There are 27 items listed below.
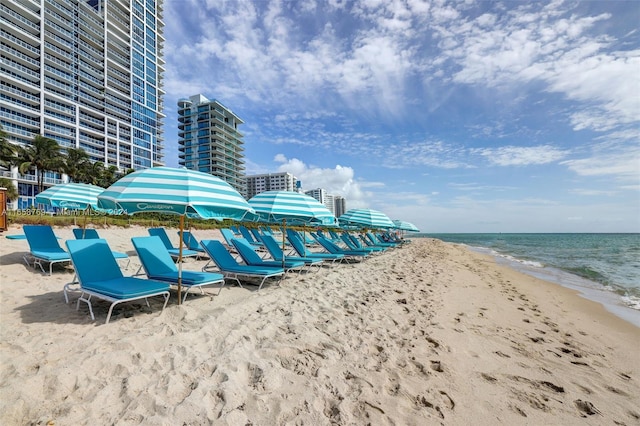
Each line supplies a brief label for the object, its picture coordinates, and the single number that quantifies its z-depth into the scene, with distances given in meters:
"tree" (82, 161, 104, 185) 37.98
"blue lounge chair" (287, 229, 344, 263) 8.93
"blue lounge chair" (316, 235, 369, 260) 10.34
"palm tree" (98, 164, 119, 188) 40.00
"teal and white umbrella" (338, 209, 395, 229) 13.02
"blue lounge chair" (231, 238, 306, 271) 6.66
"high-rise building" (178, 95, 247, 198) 71.19
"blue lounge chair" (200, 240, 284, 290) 5.68
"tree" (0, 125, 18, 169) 24.46
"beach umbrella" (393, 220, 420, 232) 24.52
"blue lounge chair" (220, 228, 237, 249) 9.50
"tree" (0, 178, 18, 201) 26.36
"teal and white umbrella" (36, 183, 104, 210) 8.13
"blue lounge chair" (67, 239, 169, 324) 3.60
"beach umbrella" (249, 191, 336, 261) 6.23
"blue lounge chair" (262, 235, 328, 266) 7.68
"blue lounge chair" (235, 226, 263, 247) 11.56
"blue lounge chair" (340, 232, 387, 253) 12.44
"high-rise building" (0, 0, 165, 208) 42.72
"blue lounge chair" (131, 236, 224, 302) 4.50
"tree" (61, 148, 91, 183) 36.06
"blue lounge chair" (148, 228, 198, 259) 7.88
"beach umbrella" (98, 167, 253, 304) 3.41
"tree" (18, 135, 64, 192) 33.19
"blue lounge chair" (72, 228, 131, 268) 6.35
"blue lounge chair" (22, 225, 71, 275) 6.13
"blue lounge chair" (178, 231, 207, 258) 8.95
